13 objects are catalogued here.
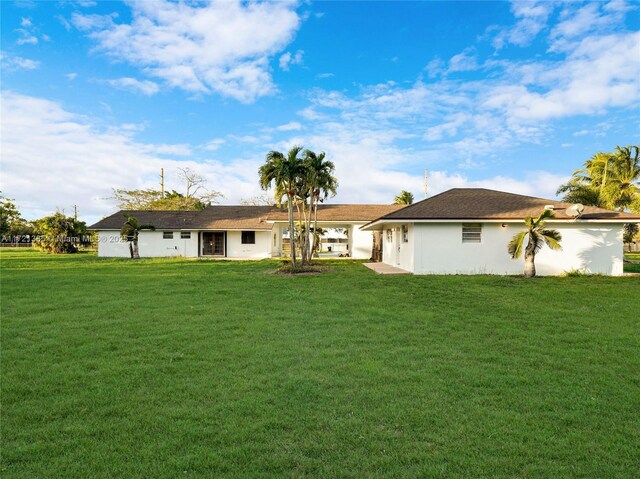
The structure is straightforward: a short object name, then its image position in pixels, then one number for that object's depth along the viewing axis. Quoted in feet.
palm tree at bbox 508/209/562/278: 48.16
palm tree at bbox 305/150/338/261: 59.82
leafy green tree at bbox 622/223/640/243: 91.78
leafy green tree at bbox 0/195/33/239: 172.96
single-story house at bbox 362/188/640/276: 53.62
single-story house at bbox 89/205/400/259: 93.86
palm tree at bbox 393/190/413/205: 133.85
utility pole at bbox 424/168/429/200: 140.36
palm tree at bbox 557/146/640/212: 79.15
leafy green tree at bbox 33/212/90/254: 112.47
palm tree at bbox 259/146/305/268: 54.75
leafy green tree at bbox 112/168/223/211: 160.56
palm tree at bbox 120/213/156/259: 90.89
